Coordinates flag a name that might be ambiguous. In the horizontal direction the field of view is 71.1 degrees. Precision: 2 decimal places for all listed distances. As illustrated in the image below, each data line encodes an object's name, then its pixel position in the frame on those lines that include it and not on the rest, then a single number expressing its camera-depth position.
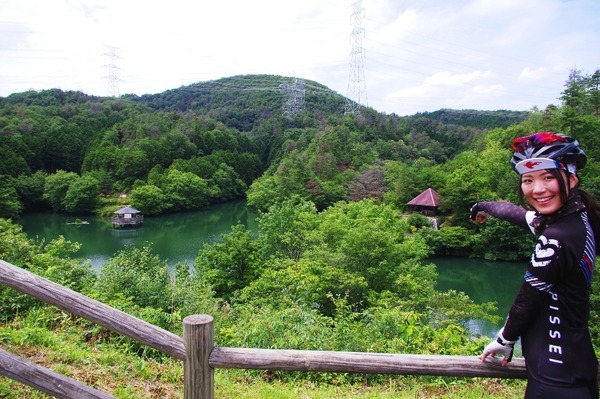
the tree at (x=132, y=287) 6.90
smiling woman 1.43
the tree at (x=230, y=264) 13.31
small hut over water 30.53
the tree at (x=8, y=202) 30.39
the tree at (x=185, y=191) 37.94
